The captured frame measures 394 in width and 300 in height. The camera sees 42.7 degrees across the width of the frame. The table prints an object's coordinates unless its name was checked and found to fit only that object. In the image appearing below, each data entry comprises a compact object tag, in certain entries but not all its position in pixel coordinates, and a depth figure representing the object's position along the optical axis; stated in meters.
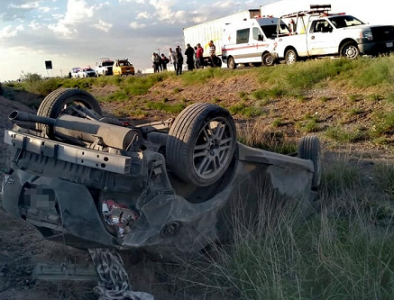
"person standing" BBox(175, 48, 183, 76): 25.12
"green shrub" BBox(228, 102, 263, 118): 13.26
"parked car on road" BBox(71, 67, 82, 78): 50.78
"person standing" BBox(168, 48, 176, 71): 26.98
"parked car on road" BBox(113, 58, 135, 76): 42.91
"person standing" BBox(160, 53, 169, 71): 32.56
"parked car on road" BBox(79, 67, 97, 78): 50.22
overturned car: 3.36
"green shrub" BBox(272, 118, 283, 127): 11.58
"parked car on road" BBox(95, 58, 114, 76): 49.25
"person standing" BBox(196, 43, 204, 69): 27.73
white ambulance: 21.67
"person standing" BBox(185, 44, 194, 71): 26.91
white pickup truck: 17.48
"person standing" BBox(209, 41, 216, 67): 28.45
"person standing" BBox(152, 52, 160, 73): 31.79
